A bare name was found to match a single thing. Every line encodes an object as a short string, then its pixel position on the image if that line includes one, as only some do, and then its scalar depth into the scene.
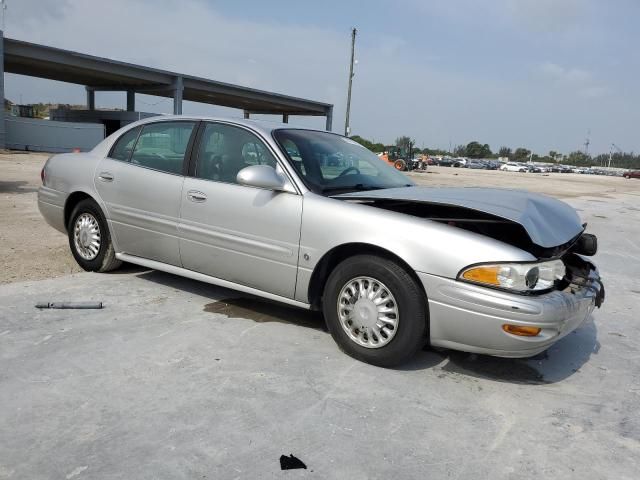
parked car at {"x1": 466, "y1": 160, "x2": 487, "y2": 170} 77.27
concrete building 29.86
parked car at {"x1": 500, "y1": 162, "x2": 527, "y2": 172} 78.56
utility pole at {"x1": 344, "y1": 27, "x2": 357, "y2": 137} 35.78
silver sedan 3.09
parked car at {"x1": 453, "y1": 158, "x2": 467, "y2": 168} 77.50
